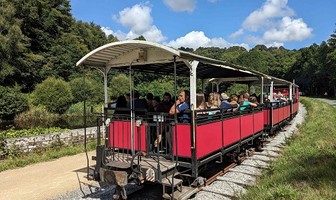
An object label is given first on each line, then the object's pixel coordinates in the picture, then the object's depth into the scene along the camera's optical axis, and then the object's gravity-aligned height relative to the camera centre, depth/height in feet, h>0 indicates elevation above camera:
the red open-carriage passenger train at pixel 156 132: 19.21 -2.73
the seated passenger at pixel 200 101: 22.71 -0.54
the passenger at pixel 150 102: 24.70 -0.63
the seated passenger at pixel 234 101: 27.18 -0.76
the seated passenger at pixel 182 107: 20.15 -0.87
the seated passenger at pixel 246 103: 30.58 -1.01
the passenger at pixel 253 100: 35.34 -0.75
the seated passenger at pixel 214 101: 26.89 -0.63
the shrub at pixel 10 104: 90.84 -2.54
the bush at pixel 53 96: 99.35 -0.32
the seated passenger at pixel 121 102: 24.61 -0.60
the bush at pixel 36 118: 79.20 -6.55
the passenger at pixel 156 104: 24.07 -0.78
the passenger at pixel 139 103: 23.62 -0.67
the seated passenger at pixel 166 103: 24.11 -0.71
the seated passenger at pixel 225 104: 27.43 -0.92
